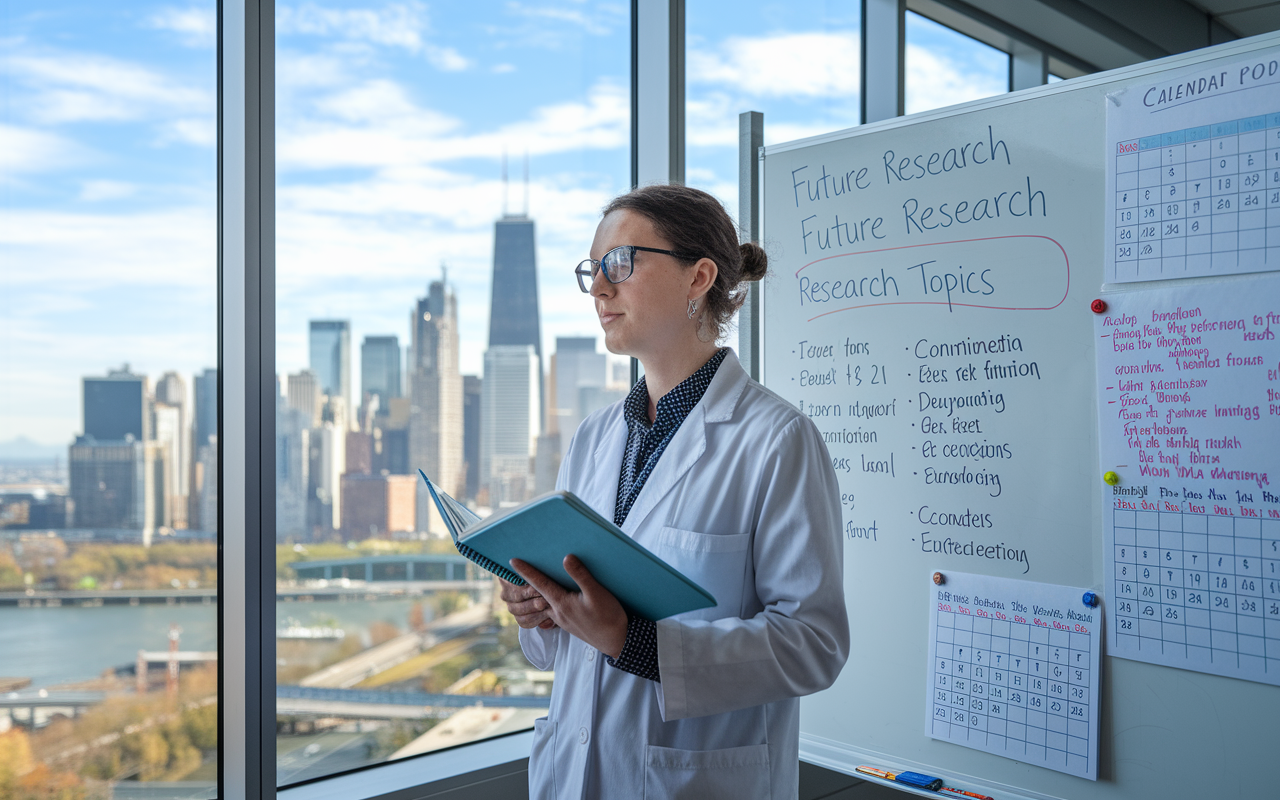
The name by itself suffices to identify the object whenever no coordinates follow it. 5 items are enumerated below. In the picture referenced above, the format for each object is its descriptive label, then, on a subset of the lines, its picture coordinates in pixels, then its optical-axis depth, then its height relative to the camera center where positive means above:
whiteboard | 1.34 +0.01
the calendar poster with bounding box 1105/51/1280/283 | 1.24 +0.36
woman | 1.00 -0.21
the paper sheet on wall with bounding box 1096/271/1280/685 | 1.22 -0.13
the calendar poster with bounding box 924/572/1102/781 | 1.38 -0.50
